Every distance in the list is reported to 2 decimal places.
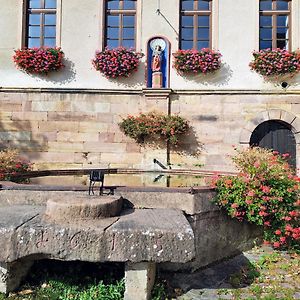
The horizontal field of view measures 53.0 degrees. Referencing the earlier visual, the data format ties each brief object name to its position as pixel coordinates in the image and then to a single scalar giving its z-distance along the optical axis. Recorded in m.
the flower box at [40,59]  7.91
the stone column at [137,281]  2.91
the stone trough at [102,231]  2.70
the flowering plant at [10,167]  4.57
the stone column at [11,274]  2.99
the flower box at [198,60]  7.80
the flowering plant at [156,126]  7.57
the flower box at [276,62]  7.65
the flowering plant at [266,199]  3.95
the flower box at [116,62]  7.88
